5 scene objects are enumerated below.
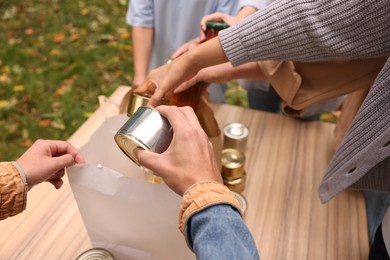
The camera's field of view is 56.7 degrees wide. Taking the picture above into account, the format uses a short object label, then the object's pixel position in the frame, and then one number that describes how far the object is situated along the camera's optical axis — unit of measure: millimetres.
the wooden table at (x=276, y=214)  781
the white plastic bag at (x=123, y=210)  630
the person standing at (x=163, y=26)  1240
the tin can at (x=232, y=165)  864
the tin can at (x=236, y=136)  983
